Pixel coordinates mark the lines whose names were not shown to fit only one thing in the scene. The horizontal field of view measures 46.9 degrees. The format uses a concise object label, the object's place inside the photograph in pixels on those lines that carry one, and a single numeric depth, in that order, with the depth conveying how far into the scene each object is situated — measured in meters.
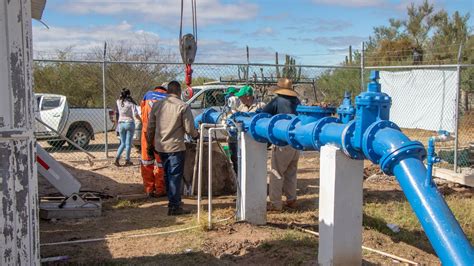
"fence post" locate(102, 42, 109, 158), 11.76
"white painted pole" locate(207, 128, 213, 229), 6.52
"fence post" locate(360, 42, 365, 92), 12.90
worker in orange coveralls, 8.76
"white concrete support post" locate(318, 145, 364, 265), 4.86
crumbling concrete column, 3.09
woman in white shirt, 11.82
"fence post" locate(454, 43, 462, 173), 10.21
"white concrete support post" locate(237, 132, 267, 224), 6.83
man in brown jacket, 7.46
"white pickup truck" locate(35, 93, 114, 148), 15.67
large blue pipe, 3.04
